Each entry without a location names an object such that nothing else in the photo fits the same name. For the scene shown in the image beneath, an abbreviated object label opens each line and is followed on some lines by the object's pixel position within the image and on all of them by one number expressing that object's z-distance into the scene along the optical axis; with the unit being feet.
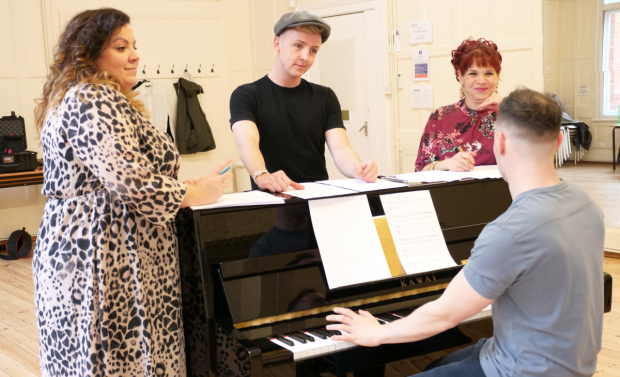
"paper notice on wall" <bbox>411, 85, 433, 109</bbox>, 16.83
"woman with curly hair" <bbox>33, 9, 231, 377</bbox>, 5.04
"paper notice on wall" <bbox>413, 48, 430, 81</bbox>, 16.72
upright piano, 5.23
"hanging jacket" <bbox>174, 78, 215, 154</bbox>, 20.49
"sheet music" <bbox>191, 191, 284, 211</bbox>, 5.68
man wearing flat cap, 7.50
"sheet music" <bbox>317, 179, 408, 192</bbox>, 6.41
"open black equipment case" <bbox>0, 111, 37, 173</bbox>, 16.35
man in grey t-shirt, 4.10
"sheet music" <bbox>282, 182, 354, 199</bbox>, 6.07
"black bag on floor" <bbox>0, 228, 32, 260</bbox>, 17.23
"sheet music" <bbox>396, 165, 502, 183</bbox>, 7.04
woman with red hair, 8.45
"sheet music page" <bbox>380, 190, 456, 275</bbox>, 6.22
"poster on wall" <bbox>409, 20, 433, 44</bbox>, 16.51
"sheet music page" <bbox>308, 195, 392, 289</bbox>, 5.84
